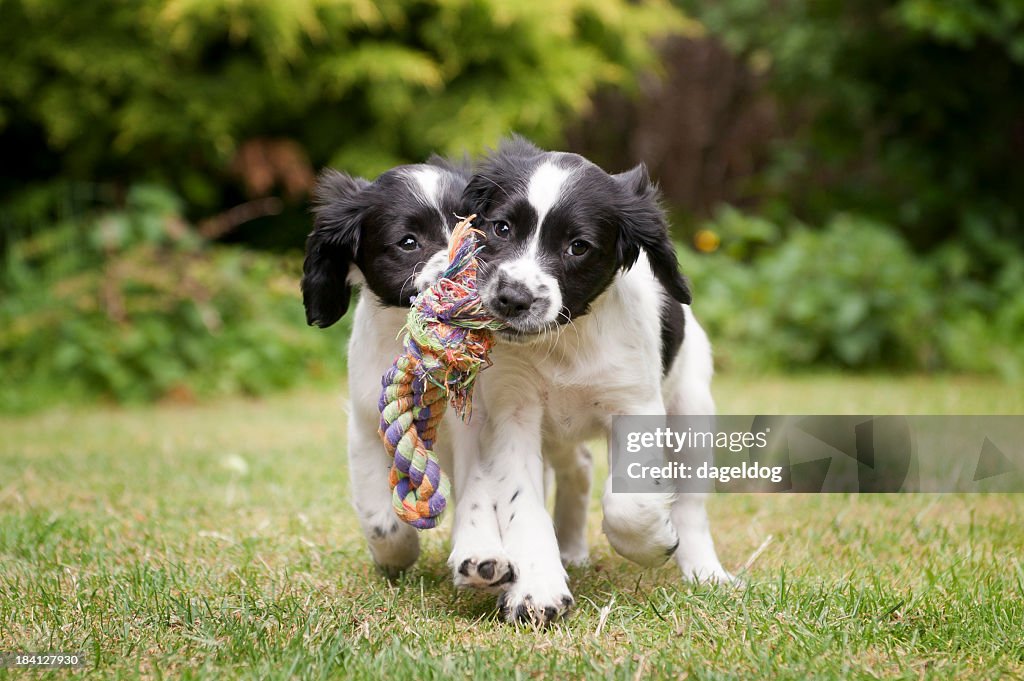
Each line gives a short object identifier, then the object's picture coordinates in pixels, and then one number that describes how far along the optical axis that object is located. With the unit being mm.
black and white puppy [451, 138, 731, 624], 2666
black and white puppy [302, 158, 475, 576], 2949
